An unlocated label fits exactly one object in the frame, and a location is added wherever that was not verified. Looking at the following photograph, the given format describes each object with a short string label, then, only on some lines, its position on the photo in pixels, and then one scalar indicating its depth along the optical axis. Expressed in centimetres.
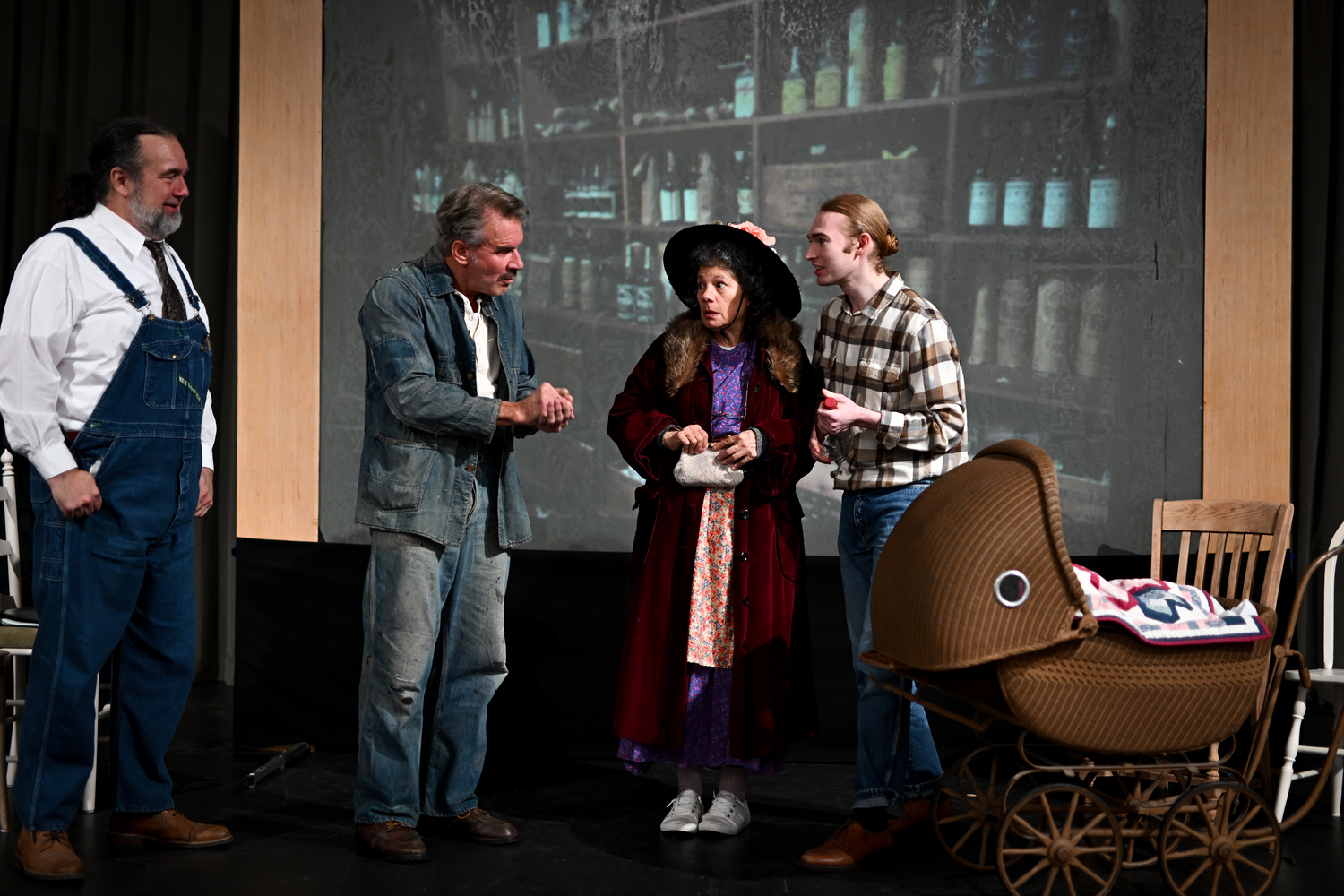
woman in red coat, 305
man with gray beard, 268
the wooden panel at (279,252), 430
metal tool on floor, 354
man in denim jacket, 285
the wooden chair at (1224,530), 350
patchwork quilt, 241
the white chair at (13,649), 324
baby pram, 237
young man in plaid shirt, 291
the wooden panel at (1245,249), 448
